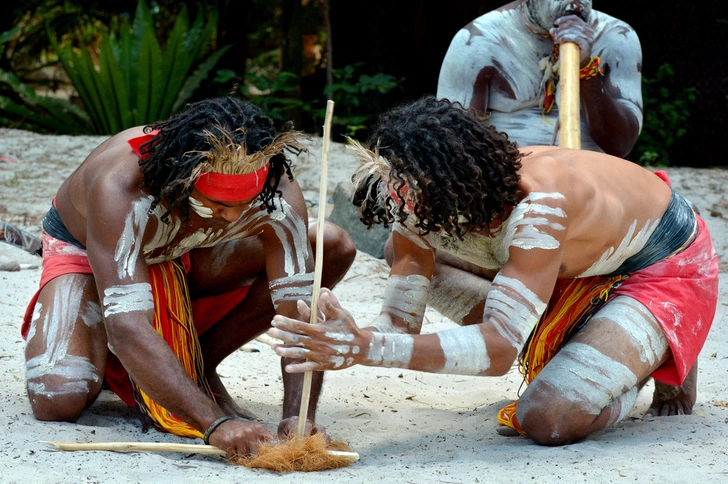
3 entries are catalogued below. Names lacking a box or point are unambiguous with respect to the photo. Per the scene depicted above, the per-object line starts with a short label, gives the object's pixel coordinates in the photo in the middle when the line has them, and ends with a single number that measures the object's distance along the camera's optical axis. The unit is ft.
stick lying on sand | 14.47
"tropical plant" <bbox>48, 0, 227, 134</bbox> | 49.65
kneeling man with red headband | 15.02
